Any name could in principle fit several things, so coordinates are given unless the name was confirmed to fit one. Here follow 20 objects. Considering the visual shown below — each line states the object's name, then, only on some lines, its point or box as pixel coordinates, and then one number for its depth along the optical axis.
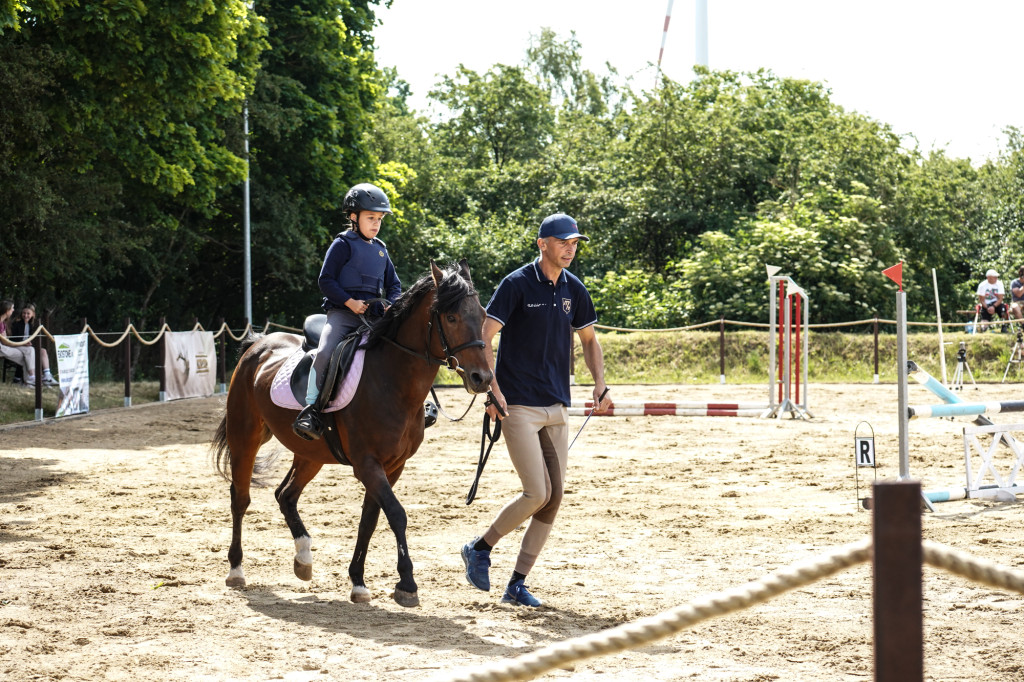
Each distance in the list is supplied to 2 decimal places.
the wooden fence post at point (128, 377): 20.69
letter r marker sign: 9.21
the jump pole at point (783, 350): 17.30
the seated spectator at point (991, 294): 28.05
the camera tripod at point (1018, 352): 26.16
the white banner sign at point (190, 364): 22.28
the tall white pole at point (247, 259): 28.62
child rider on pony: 6.93
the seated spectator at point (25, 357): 19.08
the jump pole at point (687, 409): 16.61
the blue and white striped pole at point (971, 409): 9.20
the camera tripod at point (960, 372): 23.20
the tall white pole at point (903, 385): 8.83
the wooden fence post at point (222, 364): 25.32
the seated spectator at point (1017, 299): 27.61
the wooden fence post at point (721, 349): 28.39
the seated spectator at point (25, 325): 20.42
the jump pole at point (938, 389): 9.81
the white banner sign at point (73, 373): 17.75
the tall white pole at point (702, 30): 44.88
